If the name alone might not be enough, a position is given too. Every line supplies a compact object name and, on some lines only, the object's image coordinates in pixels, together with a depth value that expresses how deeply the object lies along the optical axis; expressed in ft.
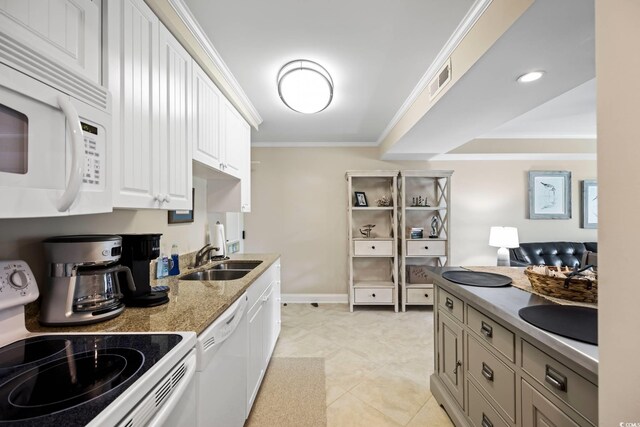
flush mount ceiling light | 6.88
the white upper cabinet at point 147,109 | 3.62
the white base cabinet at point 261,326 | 5.89
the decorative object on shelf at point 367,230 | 12.88
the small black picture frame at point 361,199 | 12.91
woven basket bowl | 4.25
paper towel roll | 8.96
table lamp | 11.50
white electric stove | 1.97
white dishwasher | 3.53
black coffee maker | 4.36
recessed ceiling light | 5.27
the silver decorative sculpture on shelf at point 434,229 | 12.79
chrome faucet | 7.62
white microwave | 2.18
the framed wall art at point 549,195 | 13.37
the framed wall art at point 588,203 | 13.23
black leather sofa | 12.41
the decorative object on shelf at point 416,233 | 12.48
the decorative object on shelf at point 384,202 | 13.00
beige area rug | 5.87
